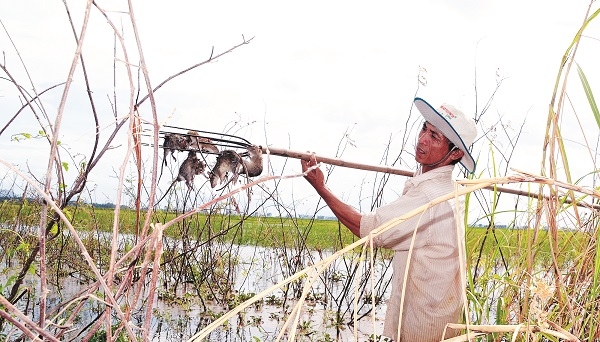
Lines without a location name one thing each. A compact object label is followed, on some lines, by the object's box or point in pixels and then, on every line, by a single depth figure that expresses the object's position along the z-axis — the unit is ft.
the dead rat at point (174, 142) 7.23
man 8.41
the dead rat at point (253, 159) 7.90
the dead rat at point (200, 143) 7.41
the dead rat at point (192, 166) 7.30
